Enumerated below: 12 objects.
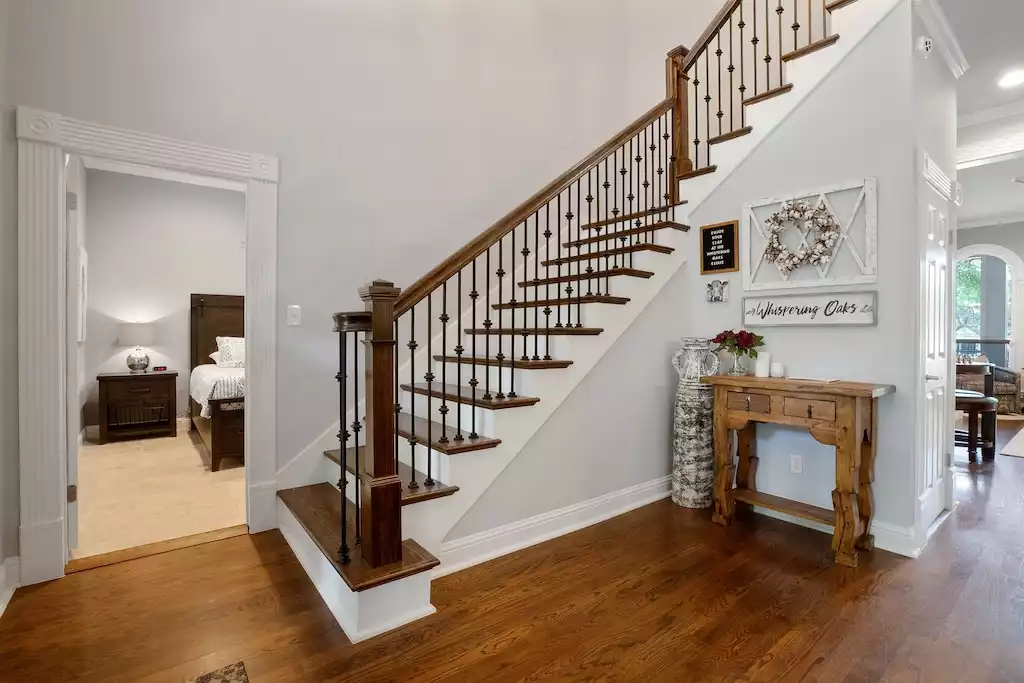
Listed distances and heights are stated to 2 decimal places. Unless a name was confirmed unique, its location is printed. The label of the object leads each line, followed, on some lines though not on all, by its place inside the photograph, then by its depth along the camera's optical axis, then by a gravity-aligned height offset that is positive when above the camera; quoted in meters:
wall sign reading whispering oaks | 2.68 +0.19
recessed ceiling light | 3.48 +1.90
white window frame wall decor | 2.63 +0.58
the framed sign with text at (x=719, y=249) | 3.23 +0.62
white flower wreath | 2.77 +0.60
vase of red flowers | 2.99 -0.02
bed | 4.04 -0.42
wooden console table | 2.45 -0.47
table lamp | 5.70 -0.02
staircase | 2.01 +0.00
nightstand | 5.20 -0.74
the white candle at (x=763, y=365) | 3.01 -0.15
